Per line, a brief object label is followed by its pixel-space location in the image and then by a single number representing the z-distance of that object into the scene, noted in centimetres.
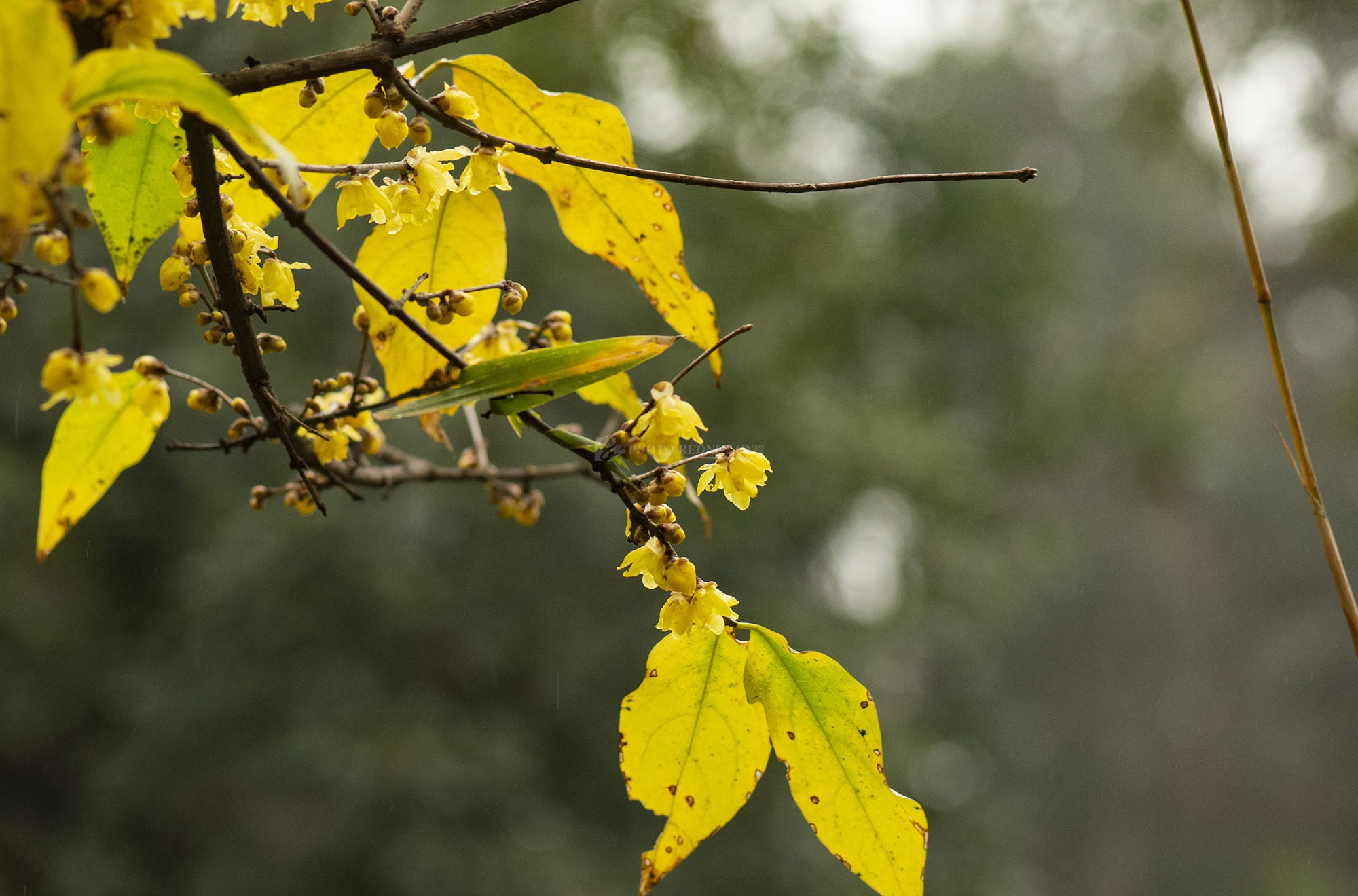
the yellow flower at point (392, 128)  196
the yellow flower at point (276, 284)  198
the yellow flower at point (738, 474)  196
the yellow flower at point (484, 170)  197
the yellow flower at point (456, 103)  195
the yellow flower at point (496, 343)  204
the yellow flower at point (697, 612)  195
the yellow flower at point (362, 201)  198
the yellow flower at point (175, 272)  196
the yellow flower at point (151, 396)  194
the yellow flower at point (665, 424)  195
